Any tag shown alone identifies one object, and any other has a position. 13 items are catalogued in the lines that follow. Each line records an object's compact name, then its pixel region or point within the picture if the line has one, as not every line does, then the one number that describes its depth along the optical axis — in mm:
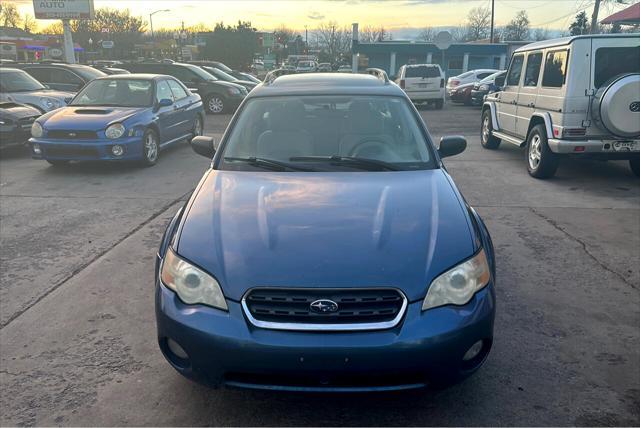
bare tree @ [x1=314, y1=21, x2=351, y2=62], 71875
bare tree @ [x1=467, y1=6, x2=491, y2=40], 76062
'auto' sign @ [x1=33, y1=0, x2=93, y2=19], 23422
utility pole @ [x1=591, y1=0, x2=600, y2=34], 24595
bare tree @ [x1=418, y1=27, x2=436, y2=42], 74962
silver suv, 7191
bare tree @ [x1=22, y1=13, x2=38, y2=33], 83562
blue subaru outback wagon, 2418
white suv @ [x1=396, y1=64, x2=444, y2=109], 20469
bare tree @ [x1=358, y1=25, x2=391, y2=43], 83562
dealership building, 45375
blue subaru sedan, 8516
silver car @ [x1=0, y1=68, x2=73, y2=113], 11102
